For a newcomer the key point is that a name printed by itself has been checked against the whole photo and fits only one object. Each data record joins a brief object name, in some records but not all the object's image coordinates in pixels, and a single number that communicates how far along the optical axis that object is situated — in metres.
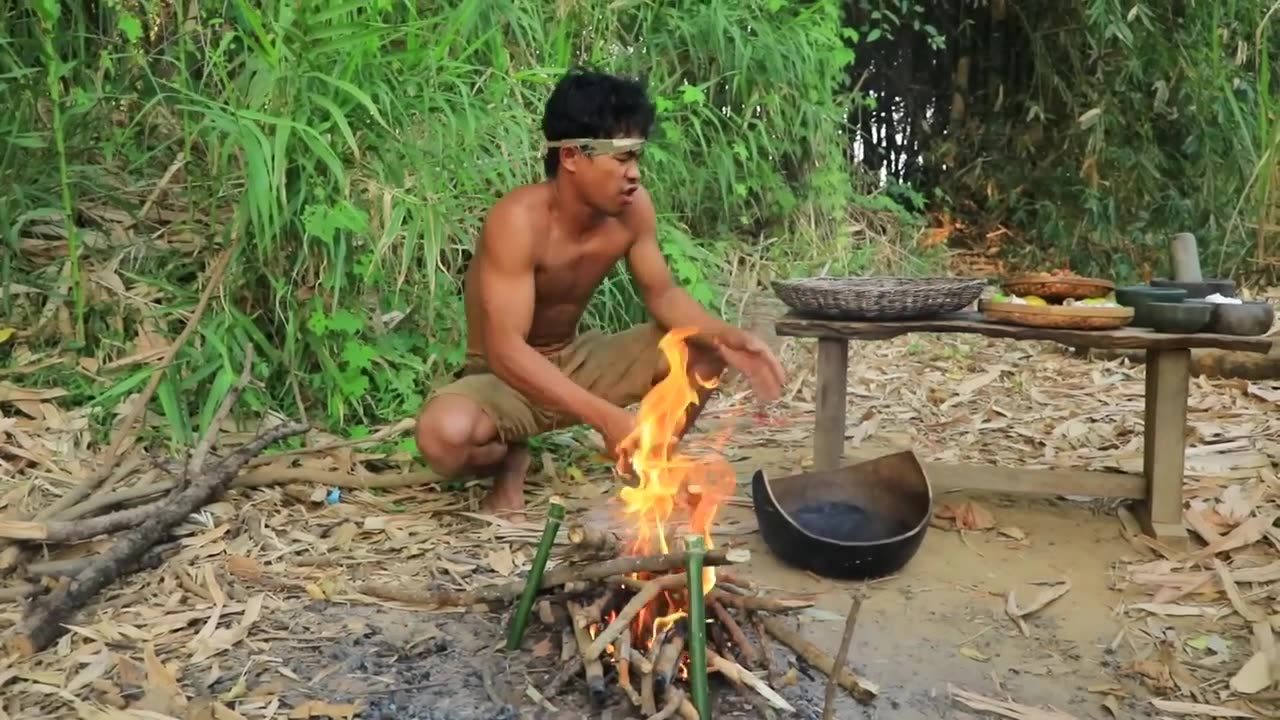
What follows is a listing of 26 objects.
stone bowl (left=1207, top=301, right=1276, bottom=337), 3.12
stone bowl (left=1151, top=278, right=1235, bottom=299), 3.59
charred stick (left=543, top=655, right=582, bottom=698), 2.23
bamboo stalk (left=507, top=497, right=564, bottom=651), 2.28
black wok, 2.91
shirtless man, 3.10
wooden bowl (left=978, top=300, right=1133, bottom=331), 3.16
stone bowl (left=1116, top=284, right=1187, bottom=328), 3.27
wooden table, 3.15
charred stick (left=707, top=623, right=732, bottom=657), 2.32
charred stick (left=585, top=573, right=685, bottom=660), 2.17
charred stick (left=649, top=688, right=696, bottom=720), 2.05
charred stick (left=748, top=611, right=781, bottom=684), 2.28
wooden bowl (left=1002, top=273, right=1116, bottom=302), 3.36
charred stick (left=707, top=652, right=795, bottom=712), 2.16
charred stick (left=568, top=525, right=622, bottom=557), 2.27
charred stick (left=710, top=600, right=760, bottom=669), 2.29
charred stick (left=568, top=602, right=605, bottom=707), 2.14
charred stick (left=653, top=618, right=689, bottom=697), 2.12
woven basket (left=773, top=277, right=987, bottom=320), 3.27
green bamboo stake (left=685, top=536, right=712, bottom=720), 2.01
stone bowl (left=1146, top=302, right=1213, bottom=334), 3.14
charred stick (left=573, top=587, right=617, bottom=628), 2.29
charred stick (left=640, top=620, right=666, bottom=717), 2.09
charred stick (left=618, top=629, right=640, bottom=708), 2.10
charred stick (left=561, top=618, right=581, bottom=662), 2.28
